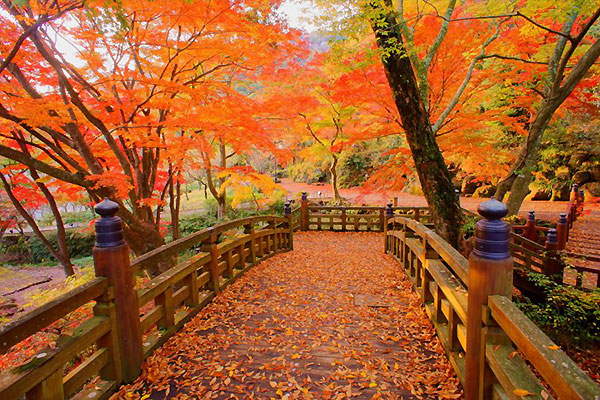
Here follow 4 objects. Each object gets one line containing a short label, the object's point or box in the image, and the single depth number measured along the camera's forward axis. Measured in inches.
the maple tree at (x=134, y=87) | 185.0
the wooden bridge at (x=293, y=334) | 76.0
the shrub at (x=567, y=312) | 215.3
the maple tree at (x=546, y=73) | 187.9
